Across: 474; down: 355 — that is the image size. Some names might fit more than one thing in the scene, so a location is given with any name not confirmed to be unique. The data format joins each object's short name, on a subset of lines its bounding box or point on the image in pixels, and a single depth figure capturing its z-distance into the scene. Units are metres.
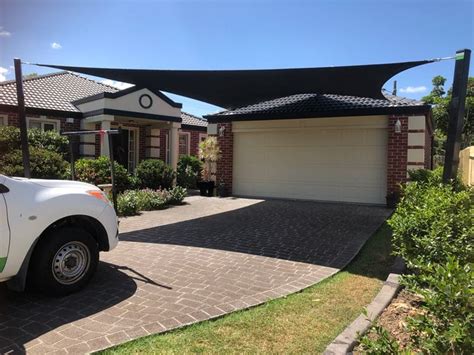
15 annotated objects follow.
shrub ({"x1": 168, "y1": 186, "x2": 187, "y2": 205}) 11.90
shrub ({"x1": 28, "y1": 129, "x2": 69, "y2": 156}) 12.51
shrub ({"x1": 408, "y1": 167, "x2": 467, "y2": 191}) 6.61
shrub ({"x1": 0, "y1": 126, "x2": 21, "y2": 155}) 11.12
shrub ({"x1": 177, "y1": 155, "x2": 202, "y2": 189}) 17.47
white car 3.77
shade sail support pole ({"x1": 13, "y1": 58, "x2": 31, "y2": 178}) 6.48
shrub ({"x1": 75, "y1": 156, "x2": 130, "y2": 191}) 11.62
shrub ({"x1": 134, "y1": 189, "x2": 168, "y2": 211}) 10.79
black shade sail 8.31
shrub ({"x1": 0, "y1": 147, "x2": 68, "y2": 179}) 9.85
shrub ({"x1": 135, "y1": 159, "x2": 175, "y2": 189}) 13.45
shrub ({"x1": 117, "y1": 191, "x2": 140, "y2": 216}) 9.85
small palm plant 14.18
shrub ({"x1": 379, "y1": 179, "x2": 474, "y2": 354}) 2.30
